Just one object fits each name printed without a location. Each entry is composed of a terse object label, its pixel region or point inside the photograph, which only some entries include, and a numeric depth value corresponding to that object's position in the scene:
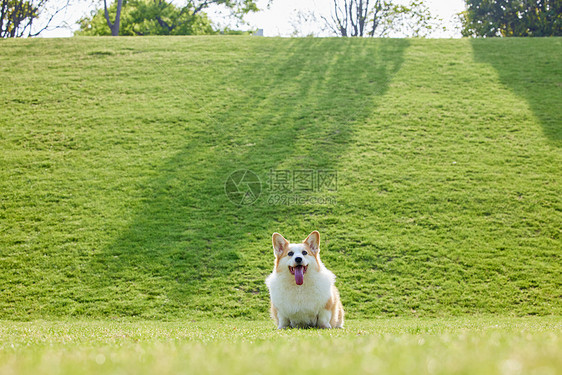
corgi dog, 7.04
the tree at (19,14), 39.53
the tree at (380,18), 49.00
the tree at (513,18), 37.75
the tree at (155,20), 44.62
